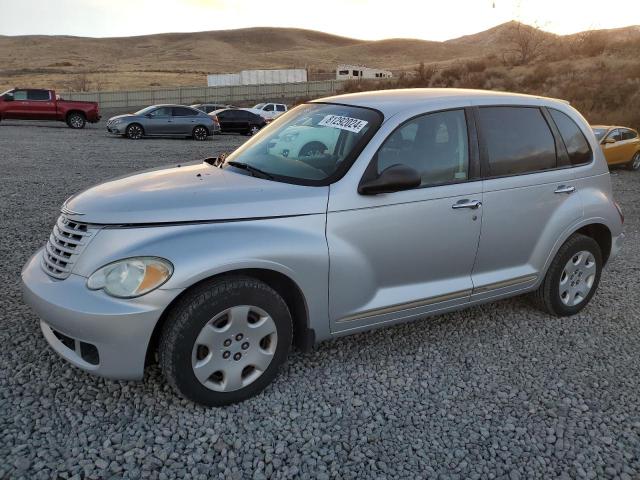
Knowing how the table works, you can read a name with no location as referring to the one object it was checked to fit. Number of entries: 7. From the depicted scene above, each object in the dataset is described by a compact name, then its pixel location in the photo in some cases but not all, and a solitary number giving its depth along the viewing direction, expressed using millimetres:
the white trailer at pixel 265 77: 69500
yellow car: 15211
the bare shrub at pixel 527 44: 45612
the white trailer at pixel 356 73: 64500
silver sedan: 21219
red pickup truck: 23625
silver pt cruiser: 2906
